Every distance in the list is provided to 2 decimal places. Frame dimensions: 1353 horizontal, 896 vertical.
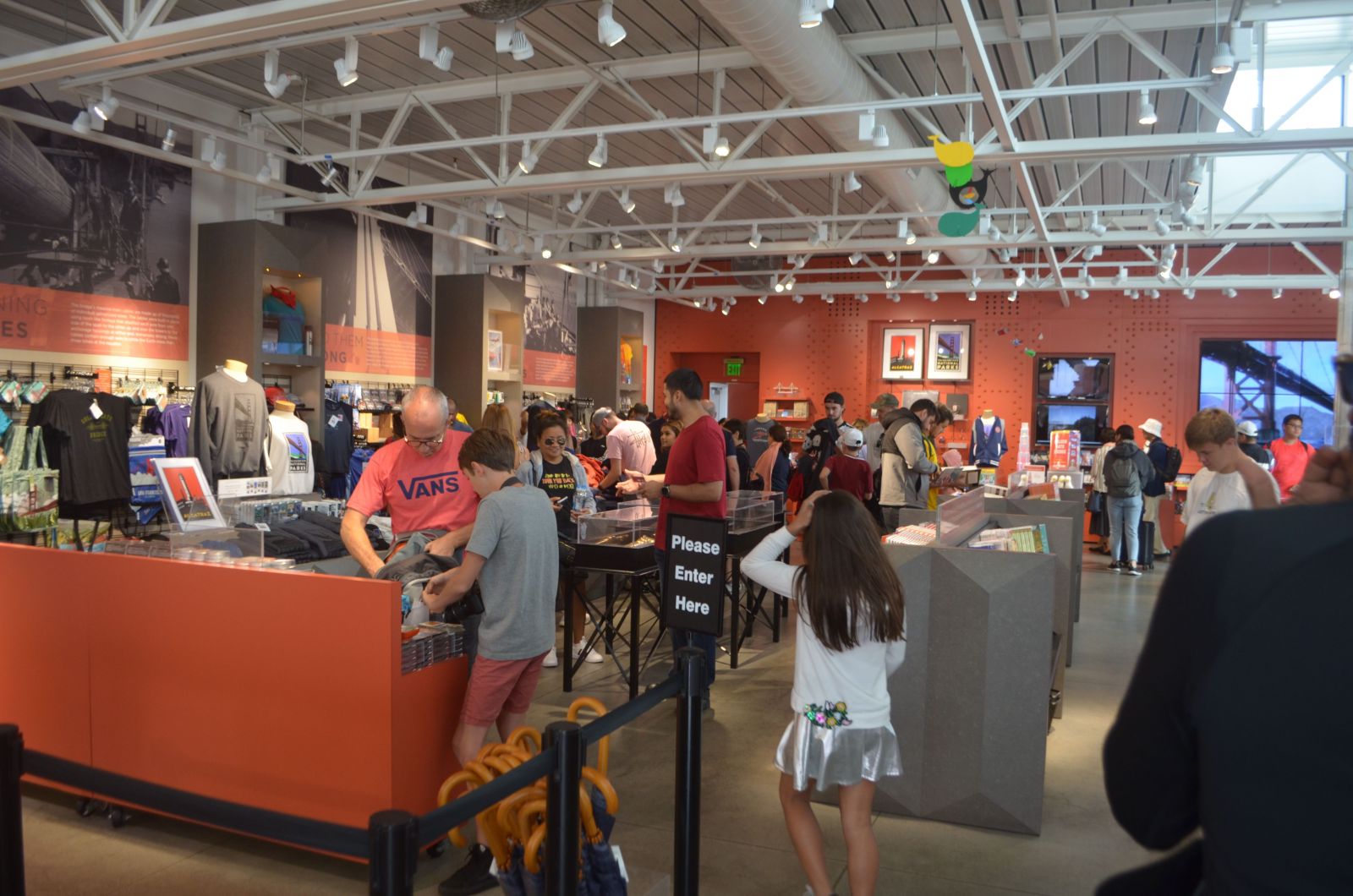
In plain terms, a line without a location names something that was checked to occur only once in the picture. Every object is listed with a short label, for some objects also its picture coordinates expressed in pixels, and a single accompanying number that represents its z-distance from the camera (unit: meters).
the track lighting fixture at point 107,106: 6.88
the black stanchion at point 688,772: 2.50
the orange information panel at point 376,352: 11.05
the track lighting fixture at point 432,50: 5.76
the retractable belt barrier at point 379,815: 1.53
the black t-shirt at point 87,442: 7.22
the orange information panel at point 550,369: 14.63
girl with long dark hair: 2.79
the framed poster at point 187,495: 5.08
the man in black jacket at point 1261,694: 0.94
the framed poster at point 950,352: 17.48
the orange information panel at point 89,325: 7.68
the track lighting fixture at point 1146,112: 6.45
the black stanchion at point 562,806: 1.96
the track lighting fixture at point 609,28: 5.25
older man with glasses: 4.11
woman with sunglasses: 6.23
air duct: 5.28
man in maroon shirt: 5.08
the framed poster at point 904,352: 17.77
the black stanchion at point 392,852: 1.52
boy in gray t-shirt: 3.44
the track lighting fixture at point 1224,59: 5.56
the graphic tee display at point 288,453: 8.45
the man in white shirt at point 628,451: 7.89
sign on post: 4.48
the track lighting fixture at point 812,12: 4.89
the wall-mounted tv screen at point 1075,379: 16.59
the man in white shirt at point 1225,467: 4.41
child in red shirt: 7.55
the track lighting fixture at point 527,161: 8.23
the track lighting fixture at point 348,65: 5.98
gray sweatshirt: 8.00
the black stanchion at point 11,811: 1.71
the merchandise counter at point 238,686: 3.30
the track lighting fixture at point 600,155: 7.61
